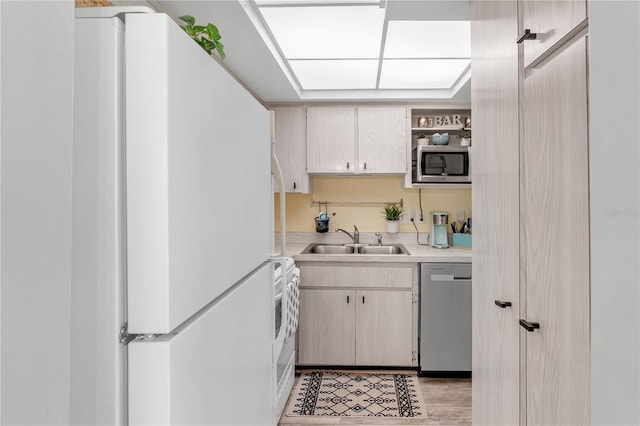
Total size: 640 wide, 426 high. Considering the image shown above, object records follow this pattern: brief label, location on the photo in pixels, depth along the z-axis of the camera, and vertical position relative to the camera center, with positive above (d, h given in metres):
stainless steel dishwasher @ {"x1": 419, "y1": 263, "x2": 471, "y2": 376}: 3.03 -0.84
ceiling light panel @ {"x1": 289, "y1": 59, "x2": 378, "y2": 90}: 2.71 +1.02
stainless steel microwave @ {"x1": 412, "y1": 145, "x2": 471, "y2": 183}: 3.32 +0.40
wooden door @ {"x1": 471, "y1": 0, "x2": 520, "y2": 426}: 1.33 -0.01
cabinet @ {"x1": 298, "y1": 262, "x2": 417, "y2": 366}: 3.11 -0.81
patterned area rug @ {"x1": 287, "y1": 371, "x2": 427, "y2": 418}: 2.53 -1.26
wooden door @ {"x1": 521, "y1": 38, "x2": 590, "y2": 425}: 0.94 -0.07
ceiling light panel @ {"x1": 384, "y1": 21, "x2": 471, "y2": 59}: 2.11 +0.99
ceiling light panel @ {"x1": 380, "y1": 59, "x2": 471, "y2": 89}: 2.70 +1.02
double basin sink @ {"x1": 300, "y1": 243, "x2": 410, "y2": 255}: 3.67 -0.34
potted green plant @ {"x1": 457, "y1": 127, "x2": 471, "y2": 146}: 3.43 +0.65
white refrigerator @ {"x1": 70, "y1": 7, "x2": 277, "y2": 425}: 0.60 -0.01
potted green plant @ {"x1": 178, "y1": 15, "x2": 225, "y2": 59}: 0.99 +0.45
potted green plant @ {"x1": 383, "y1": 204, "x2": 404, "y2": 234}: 3.72 -0.06
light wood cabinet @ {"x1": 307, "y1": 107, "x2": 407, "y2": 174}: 3.48 +0.63
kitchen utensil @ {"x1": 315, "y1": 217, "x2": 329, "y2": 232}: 3.71 -0.12
